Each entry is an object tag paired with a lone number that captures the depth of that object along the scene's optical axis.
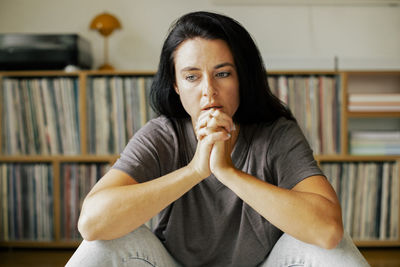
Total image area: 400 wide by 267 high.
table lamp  2.54
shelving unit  2.46
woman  1.12
